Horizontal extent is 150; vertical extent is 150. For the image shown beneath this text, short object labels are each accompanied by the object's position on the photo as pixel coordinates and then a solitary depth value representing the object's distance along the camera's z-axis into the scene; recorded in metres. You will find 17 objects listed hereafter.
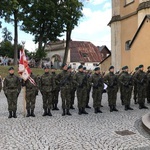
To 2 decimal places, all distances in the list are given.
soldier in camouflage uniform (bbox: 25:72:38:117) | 10.17
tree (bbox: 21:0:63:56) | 32.47
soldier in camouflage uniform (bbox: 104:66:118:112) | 11.42
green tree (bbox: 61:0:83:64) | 33.62
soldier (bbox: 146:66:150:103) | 13.21
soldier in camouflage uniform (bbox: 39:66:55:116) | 10.45
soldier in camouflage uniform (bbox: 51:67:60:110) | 11.69
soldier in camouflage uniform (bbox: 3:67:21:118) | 9.98
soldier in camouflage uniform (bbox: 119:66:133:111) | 11.58
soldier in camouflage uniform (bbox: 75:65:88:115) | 10.86
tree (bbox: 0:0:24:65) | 27.79
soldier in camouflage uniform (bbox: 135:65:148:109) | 11.85
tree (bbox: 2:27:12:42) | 70.55
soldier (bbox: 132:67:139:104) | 13.57
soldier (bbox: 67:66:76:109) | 11.19
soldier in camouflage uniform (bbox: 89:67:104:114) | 11.04
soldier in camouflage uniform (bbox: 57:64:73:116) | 10.52
